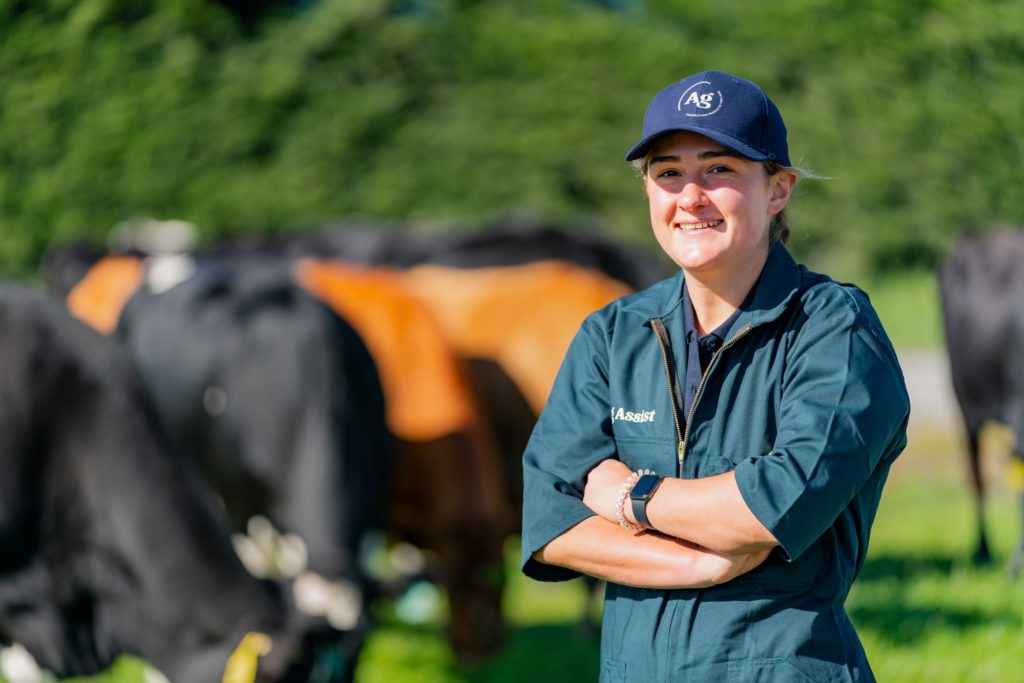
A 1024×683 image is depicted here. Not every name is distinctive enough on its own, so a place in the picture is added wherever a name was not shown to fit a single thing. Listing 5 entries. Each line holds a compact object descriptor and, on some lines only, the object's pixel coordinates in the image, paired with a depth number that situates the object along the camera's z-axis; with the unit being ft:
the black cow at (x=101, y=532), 27.40
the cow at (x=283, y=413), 33.04
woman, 14.21
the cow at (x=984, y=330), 46.52
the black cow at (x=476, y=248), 57.00
